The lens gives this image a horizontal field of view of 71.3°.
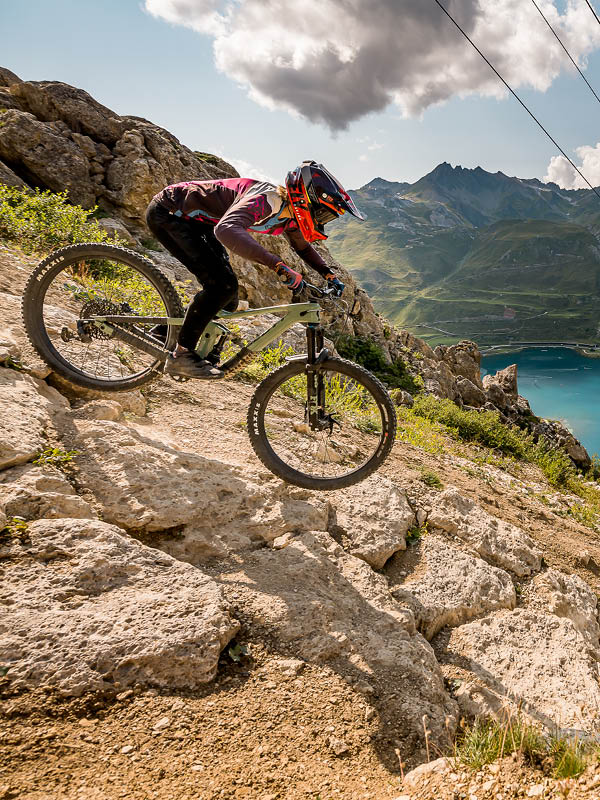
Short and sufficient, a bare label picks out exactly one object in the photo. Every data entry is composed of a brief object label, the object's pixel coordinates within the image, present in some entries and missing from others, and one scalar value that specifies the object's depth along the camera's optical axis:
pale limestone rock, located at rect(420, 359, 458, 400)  19.56
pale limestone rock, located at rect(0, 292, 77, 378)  4.79
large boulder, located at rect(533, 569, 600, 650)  5.10
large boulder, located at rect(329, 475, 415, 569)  4.53
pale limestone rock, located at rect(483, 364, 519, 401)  28.27
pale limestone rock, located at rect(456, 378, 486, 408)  22.44
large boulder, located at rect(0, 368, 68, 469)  3.52
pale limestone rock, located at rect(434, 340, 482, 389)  26.92
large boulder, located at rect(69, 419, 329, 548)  3.84
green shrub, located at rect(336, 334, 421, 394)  17.84
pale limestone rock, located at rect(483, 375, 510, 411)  24.45
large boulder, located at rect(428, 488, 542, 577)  5.41
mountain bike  4.45
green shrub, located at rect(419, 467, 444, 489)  6.37
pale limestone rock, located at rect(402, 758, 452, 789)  2.41
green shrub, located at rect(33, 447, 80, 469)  3.66
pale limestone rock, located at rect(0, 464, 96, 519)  3.17
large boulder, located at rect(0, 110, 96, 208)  15.18
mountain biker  3.90
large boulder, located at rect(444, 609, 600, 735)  3.49
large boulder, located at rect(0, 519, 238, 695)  2.43
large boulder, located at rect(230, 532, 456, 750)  3.07
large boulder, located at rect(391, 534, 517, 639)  4.10
